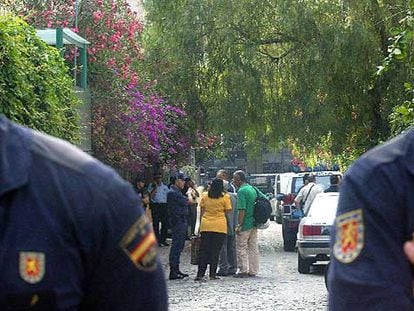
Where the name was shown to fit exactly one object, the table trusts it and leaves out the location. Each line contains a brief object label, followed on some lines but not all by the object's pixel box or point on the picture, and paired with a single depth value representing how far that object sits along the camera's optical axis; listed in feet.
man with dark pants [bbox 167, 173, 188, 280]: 59.41
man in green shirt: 60.85
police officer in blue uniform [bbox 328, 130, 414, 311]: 7.99
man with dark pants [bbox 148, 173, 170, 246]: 84.33
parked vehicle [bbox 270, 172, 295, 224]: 124.16
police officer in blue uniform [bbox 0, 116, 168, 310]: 6.88
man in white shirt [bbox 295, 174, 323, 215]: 72.29
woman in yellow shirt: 57.31
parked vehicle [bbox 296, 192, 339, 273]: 59.62
